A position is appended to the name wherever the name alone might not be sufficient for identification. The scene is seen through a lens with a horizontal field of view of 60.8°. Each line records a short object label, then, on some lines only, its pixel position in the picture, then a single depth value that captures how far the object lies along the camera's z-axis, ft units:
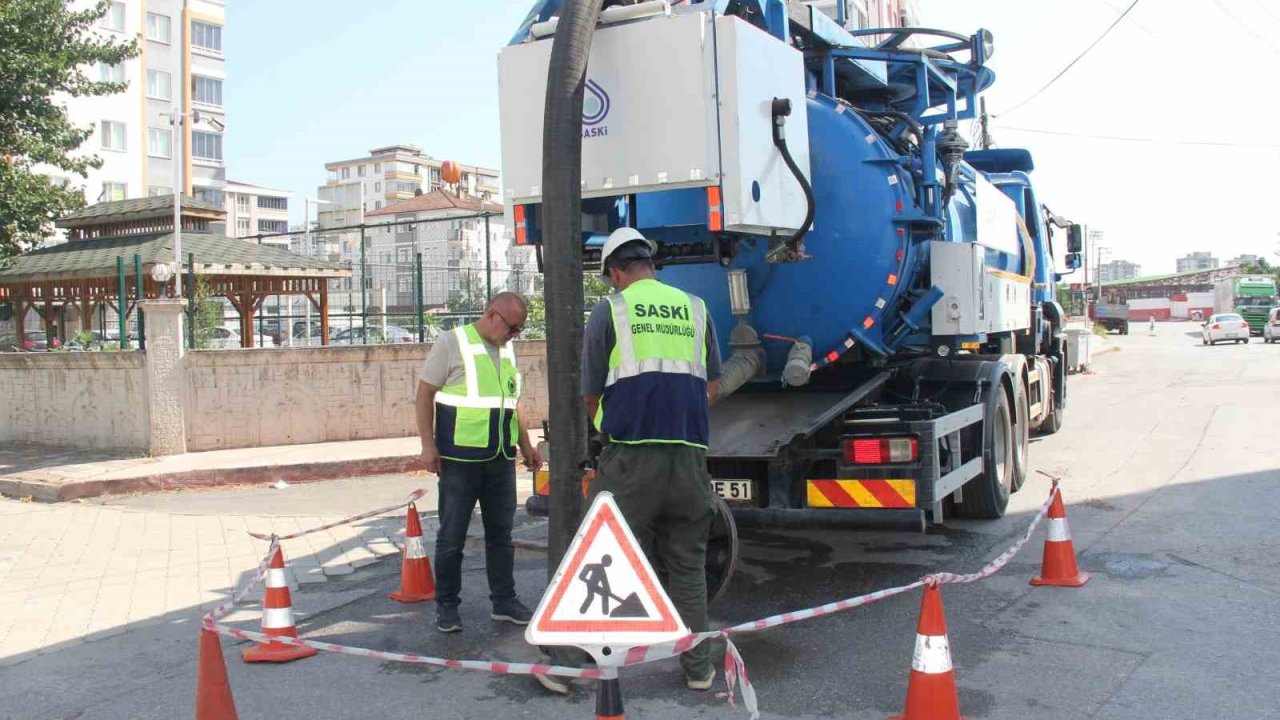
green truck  165.07
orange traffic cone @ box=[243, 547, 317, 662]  17.07
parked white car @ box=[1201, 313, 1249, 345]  142.61
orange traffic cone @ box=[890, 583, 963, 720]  13.16
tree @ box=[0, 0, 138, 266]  47.50
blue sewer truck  18.20
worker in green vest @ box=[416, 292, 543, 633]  18.28
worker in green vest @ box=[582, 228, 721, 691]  14.90
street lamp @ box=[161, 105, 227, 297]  44.02
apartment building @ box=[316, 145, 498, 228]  414.21
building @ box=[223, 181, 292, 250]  313.94
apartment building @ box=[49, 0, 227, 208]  140.46
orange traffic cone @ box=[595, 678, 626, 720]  11.03
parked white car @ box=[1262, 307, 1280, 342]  142.72
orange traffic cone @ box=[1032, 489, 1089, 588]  20.45
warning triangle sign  11.91
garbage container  82.89
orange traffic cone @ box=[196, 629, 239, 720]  13.61
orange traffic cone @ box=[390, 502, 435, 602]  20.79
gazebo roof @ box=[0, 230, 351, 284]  52.70
